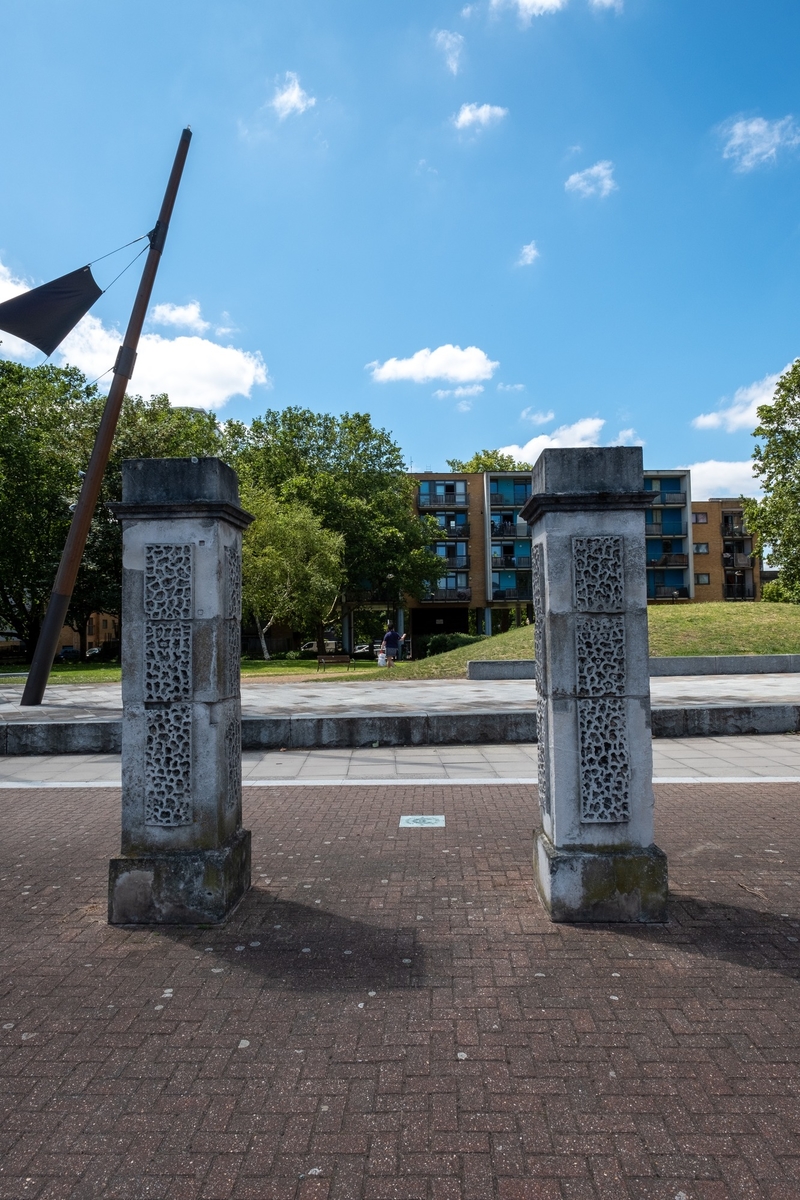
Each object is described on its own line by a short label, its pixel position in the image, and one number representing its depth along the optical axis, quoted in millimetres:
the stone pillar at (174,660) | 4598
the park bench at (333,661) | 30908
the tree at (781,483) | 35375
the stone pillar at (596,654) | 4484
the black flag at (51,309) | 9316
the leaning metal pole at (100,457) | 12508
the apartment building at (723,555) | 67562
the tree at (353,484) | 46844
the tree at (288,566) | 35312
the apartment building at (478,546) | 61344
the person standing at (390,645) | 27631
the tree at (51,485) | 34844
